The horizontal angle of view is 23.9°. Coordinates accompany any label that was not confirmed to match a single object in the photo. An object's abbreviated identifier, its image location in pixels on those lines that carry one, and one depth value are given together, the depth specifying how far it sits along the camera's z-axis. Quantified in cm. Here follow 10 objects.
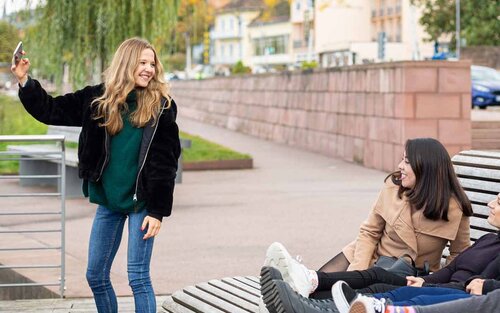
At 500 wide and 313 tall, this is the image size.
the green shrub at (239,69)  4934
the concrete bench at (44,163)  1717
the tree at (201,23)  8494
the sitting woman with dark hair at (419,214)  576
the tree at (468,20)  6328
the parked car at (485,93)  3522
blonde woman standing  577
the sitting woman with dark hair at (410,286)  466
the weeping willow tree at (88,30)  2041
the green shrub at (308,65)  3217
